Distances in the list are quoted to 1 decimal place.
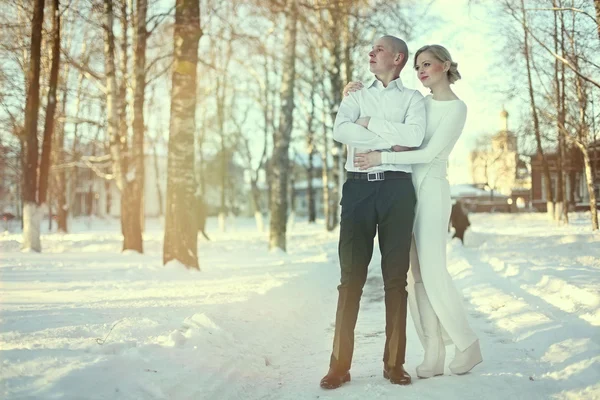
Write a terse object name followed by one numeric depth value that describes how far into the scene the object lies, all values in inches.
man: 167.2
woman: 171.6
